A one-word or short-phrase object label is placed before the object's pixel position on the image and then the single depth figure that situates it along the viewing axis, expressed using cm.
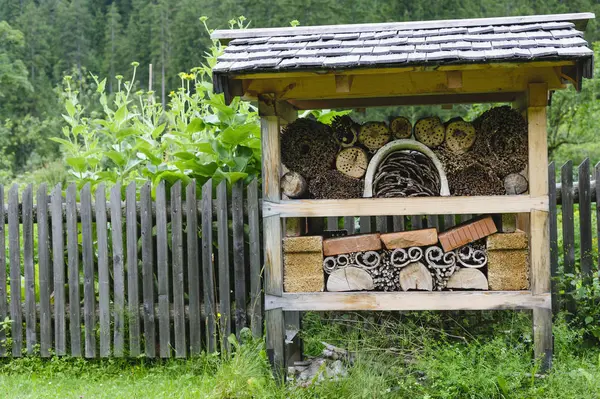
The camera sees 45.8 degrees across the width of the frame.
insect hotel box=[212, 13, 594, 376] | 497
